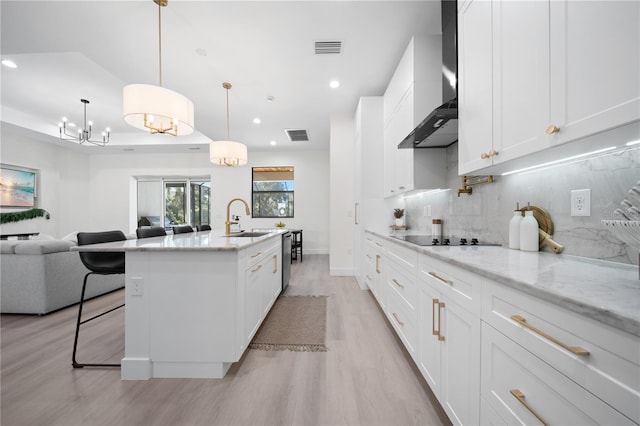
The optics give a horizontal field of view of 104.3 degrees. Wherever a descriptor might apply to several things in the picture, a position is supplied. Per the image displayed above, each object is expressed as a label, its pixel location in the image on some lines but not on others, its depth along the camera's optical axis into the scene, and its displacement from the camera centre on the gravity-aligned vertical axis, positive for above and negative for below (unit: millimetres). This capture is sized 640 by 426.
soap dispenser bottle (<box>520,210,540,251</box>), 1339 -119
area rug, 2092 -1128
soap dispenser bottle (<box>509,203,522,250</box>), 1434 -110
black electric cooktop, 1686 -228
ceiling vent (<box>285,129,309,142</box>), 5720 +1850
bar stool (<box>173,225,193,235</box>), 3133 -236
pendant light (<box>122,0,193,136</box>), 2111 +949
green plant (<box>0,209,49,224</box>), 5399 -77
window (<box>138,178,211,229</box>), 7738 +389
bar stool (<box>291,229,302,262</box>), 6095 -835
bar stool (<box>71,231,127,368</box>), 1911 -400
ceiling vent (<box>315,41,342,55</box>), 2742 +1857
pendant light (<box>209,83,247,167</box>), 3725 +917
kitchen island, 1681 -692
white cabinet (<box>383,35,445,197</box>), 2381 +1087
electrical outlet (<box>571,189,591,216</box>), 1129 +42
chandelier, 4703 +1923
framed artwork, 5484 +590
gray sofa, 2650 -698
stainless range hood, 1703 +929
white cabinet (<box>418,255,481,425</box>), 1001 -603
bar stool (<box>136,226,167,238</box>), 2473 -216
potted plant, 3477 -53
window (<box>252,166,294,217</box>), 7473 +617
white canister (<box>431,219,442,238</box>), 2350 -161
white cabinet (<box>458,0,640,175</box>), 756 +539
